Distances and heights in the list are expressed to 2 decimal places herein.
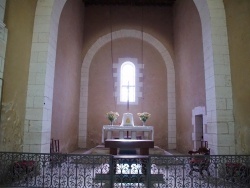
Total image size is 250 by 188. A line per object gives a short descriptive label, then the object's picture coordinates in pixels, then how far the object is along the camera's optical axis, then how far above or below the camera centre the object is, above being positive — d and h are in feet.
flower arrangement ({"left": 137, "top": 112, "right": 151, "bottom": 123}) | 25.02 +1.18
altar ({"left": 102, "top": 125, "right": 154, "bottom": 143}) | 23.35 -0.11
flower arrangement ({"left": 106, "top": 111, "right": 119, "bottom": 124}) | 25.31 +1.14
